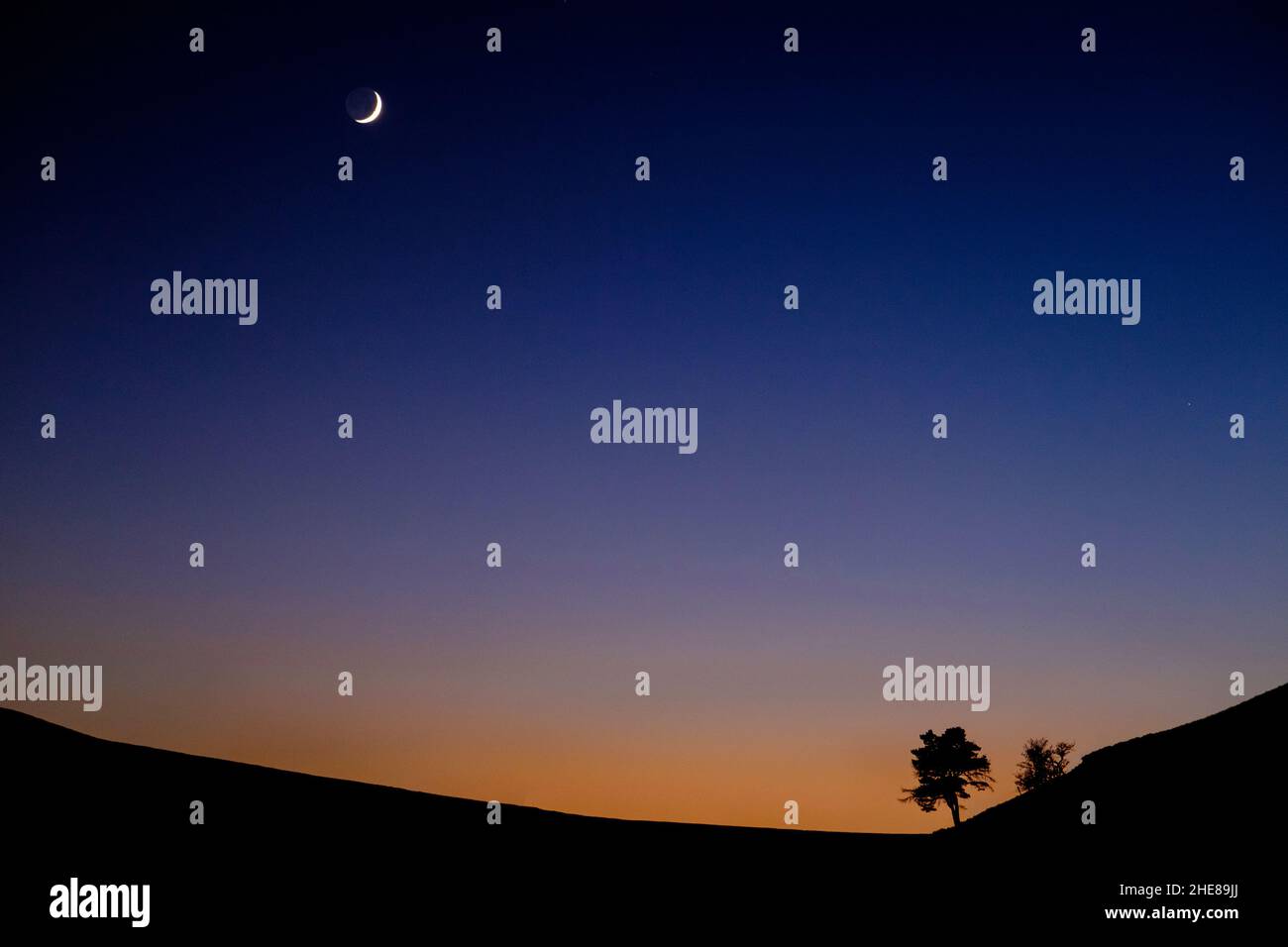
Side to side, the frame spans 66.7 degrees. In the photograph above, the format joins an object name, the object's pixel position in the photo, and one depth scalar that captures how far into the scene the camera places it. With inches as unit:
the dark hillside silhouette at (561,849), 946.7
